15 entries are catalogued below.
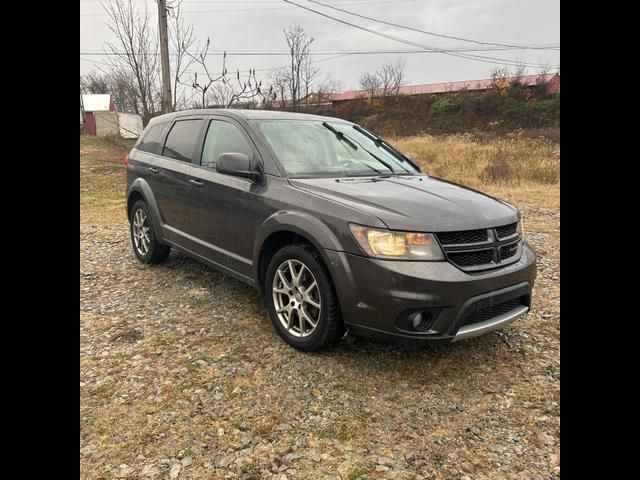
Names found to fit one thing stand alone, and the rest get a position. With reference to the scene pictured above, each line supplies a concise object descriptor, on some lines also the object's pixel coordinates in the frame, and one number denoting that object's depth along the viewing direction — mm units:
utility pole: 13406
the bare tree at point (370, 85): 43125
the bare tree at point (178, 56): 15780
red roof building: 34822
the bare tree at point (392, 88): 41938
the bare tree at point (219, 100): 19047
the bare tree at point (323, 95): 40012
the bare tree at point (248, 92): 15857
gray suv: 2684
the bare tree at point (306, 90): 38094
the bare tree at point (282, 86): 36009
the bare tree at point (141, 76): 16578
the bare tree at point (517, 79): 35094
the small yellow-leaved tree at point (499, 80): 35188
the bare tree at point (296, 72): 37466
